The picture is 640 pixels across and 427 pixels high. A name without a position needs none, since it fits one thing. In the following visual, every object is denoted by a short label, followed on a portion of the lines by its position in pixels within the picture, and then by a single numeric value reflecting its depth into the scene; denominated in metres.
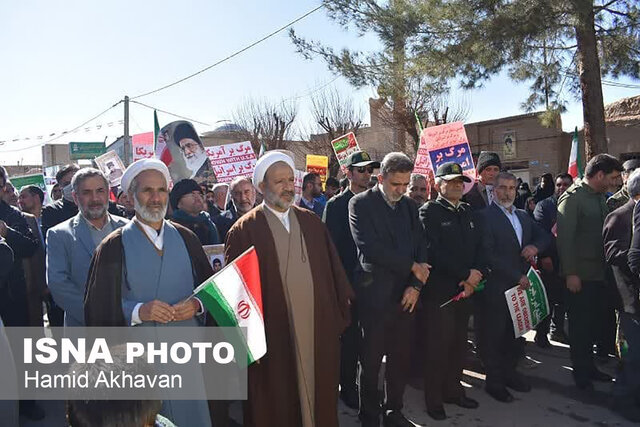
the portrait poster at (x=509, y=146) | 20.59
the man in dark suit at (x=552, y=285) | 6.29
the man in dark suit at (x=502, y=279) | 4.76
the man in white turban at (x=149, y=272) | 2.81
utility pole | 20.45
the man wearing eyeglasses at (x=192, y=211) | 4.84
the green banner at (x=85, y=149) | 36.41
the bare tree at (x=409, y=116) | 22.17
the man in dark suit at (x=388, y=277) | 4.06
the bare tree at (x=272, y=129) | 28.41
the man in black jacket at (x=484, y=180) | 5.72
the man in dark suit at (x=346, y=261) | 4.80
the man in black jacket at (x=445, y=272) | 4.45
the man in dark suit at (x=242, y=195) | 5.30
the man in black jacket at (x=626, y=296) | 4.20
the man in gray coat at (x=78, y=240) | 3.40
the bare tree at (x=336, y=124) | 26.67
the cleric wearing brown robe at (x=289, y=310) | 3.32
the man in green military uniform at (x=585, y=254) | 4.79
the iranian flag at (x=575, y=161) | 8.67
